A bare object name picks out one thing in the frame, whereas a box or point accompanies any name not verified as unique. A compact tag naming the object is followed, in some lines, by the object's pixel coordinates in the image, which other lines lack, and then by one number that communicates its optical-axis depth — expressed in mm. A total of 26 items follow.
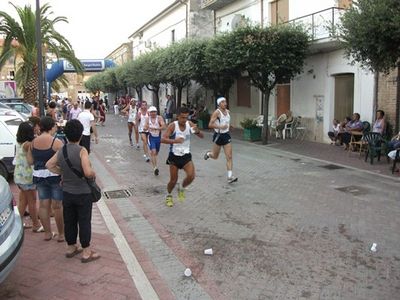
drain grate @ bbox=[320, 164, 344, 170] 11391
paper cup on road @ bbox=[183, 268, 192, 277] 4742
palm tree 19609
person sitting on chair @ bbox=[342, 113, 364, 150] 14305
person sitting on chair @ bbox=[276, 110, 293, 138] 18547
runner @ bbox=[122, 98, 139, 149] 16219
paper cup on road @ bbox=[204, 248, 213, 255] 5349
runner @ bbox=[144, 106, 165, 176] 10367
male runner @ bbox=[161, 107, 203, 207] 7457
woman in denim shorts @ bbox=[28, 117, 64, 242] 5434
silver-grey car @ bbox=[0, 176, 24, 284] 3912
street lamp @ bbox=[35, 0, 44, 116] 11762
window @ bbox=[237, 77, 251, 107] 23594
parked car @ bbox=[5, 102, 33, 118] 18531
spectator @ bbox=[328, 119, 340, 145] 15962
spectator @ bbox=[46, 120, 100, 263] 4836
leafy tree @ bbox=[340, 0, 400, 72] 9531
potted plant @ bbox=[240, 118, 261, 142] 17672
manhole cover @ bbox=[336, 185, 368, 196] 8547
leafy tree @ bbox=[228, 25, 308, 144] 15711
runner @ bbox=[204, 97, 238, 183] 9242
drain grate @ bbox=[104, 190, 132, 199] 8422
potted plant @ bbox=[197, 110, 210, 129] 23422
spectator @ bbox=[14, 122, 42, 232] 5805
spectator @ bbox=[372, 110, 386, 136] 13184
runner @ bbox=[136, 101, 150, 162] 12349
